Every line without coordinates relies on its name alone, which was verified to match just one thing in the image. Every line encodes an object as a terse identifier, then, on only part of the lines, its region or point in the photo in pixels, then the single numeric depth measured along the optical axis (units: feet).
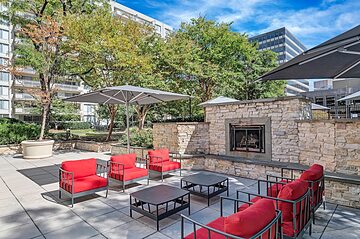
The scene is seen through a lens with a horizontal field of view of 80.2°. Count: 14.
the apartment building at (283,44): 248.73
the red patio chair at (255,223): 6.70
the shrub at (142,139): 34.04
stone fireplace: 21.79
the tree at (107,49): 37.06
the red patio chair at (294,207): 8.93
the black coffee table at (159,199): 12.15
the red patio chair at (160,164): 21.50
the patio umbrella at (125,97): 24.12
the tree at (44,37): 36.94
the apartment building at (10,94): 105.70
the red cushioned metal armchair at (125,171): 18.33
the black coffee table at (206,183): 15.58
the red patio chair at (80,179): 15.37
